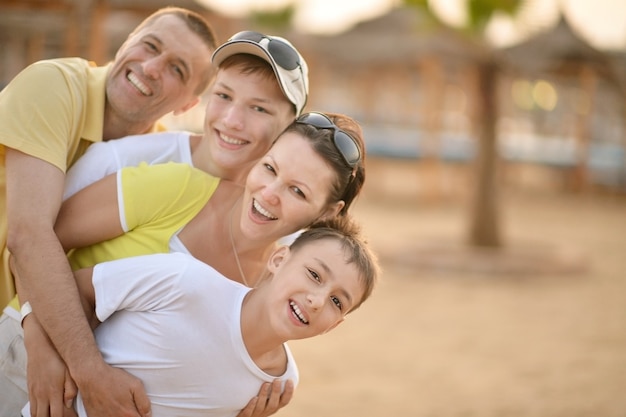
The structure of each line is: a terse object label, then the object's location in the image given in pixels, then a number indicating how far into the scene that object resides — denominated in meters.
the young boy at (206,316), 2.19
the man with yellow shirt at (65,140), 2.23
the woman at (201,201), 2.33
